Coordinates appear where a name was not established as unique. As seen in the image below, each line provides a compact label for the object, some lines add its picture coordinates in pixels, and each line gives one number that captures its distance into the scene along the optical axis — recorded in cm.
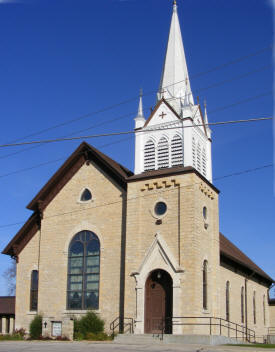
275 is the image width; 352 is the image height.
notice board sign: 2775
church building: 2595
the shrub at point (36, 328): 2861
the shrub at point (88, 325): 2697
